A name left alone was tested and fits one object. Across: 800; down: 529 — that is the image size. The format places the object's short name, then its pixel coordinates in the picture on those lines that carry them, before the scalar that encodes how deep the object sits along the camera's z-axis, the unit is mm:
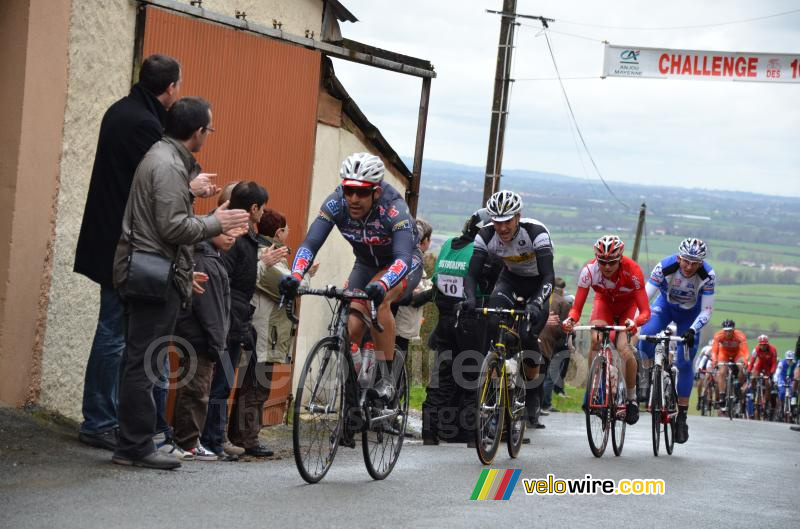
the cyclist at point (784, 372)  30938
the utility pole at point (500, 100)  26422
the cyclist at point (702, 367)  33116
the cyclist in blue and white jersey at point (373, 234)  8422
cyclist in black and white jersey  10555
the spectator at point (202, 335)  8578
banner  26359
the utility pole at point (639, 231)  49938
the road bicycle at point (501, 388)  9945
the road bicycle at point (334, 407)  7688
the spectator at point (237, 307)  9070
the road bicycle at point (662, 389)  12625
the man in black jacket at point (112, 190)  8070
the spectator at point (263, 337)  9602
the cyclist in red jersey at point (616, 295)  12195
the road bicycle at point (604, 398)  11383
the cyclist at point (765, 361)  31125
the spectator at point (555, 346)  17464
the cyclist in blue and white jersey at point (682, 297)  13430
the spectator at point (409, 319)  12078
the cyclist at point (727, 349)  29516
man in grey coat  7594
